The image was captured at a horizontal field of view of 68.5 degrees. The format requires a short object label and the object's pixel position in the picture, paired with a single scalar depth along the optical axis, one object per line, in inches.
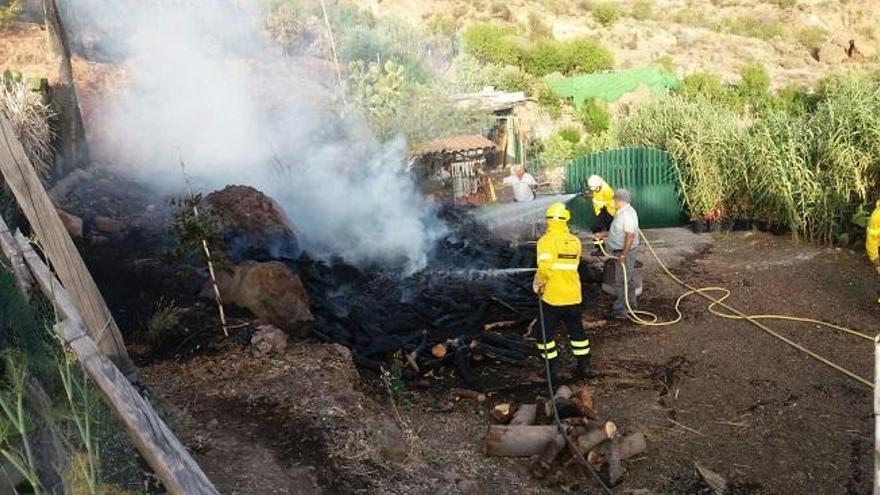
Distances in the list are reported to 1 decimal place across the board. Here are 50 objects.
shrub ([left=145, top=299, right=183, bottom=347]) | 247.0
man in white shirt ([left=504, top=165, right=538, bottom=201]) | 529.7
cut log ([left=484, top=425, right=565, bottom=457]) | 186.7
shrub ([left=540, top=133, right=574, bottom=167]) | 845.8
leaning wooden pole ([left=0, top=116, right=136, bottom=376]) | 114.9
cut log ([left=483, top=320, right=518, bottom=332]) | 292.0
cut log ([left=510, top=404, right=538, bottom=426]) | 197.9
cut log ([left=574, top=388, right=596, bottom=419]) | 200.2
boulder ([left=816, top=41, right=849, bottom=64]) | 1390.3
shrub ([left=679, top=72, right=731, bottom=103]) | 1022.4
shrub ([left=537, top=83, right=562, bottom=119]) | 1090.7
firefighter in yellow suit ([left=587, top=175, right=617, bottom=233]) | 331.0
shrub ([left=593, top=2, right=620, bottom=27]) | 1626.5
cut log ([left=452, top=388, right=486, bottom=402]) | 227.9
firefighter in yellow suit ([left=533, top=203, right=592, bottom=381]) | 232.5
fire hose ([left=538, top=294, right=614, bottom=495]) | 165.9
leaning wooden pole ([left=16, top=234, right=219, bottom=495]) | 93.1
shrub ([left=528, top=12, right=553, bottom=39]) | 1564.0
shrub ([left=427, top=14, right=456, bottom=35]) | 1450.5
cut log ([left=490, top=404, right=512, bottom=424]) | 203.3
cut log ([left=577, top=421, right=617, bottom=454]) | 181.3
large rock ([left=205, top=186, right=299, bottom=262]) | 340.8
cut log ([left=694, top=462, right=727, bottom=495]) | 168.6
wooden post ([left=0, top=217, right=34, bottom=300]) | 134.6
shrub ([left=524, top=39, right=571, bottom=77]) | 1312.7
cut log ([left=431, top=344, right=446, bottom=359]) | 260.6
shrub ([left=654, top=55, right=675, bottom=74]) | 1353.0
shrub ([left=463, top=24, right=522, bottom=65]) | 1301.7
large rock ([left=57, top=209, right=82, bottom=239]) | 351.6
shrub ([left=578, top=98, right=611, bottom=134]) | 1014.4
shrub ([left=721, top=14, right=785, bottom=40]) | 1552.7
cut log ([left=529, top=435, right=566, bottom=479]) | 177.8
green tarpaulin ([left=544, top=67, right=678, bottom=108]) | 1081.4
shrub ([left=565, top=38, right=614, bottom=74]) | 1334.9
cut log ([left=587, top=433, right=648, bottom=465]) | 180.8
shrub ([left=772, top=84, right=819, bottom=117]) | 821.2
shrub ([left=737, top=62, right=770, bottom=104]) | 1080.2
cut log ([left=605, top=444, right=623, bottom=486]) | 173.0
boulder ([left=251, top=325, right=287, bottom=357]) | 234.8
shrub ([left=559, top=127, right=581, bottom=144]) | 987.1
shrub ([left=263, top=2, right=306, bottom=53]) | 1053.2
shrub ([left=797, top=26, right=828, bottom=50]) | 1490.7
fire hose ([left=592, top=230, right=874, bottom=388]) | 247.9
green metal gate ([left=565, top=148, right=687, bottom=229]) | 533.6
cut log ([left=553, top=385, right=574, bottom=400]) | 209.2
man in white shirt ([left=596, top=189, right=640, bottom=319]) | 298.5
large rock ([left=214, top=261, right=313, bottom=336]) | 262.2
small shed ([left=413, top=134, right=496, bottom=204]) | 706.2
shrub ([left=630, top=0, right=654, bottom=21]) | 1689.2
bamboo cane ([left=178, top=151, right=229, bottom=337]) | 243.6
